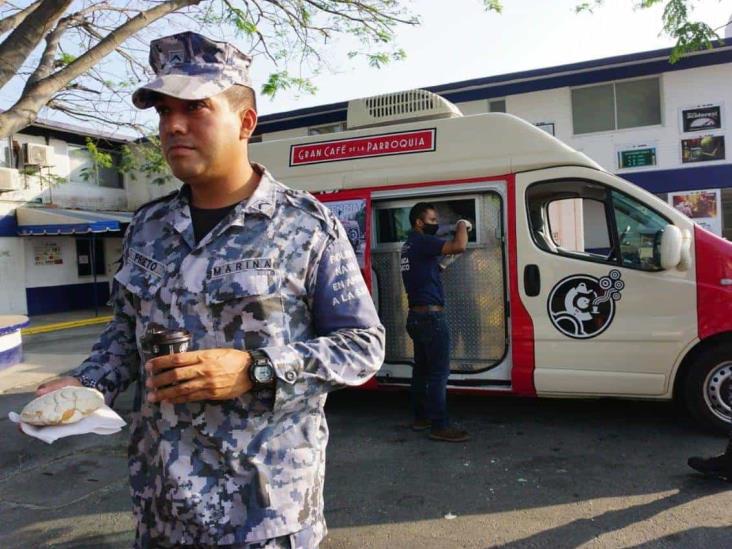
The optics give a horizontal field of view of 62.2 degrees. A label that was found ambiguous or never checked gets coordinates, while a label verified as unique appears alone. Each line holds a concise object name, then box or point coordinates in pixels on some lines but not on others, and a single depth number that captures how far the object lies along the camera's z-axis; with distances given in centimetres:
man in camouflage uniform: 146
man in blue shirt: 485
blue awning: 1558
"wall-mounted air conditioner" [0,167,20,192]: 1444
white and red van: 460
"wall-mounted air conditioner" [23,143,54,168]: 1627
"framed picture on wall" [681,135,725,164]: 1409
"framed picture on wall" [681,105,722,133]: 1408
